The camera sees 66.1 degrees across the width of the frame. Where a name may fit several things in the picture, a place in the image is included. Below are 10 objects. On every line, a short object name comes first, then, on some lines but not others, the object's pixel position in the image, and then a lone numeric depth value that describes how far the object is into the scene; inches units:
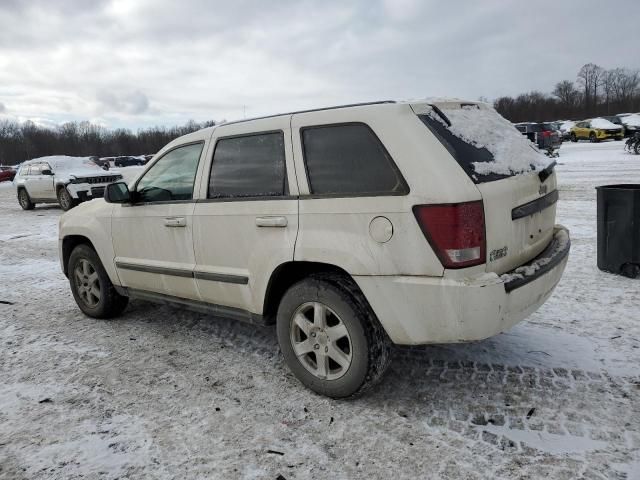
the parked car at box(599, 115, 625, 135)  1367.7
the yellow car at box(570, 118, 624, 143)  1384.1
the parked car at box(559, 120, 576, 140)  1627.5
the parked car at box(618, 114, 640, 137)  1313.1
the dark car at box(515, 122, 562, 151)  936.3
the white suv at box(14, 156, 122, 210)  610.8
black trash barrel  207.3
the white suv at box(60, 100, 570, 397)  106.4
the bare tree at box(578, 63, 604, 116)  3597.9
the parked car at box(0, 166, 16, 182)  1534.2
